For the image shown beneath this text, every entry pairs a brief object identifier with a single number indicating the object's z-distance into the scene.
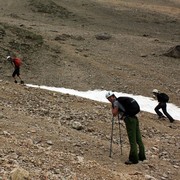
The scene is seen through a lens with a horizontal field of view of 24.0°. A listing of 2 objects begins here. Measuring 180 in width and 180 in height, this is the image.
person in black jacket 18.62
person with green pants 11.36
